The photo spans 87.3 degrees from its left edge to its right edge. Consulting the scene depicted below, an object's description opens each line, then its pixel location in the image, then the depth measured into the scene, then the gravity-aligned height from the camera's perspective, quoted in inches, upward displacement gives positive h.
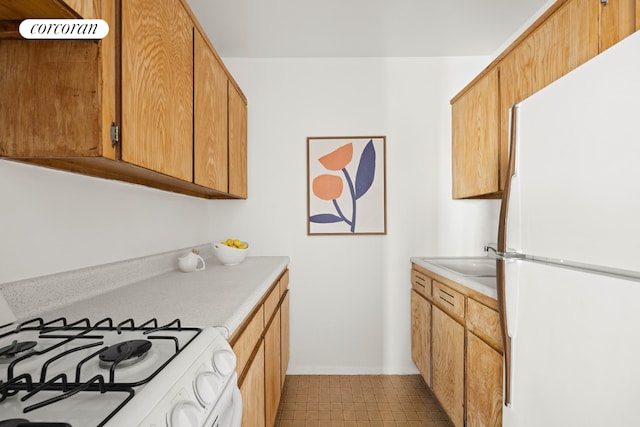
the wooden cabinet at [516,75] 49.6 +27.1
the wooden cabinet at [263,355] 49.3 -27.0
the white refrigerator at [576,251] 31.6 -4.5
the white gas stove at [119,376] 21.2 -12.6
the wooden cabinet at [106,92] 36.8 +14.7
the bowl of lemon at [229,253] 87.4 -10.5
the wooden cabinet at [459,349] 60.4 -30.0
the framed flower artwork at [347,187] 110.7 +8.4
